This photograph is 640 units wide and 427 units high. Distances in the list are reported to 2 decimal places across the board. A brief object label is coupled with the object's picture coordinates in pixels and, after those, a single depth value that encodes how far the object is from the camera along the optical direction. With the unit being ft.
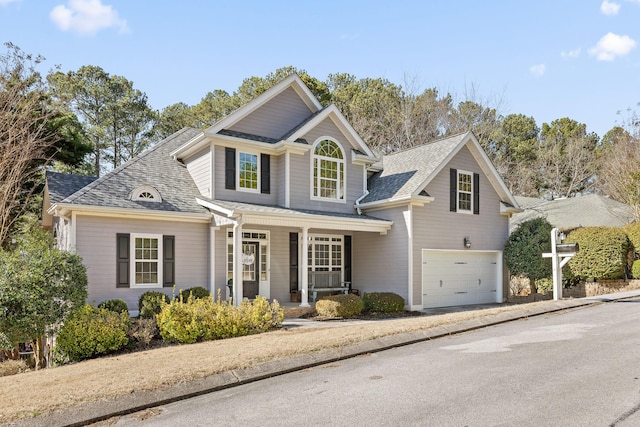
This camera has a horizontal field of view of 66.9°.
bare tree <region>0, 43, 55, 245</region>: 52.80
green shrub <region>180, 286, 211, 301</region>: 46.70
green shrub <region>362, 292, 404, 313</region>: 51.77
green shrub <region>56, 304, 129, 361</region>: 35.04
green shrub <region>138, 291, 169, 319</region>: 42.78
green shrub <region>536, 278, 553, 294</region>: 61.72
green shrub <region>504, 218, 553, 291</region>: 60.34
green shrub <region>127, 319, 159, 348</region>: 37.69
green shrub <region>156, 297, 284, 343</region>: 37.42
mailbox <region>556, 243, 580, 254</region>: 52.85
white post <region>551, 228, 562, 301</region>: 54.19
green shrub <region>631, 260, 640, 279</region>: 63.31
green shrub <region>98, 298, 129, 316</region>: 42.11
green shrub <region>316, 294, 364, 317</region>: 48.44
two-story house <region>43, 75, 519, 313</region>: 47.16
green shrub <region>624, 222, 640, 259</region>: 65.05
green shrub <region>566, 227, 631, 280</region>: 61.77
